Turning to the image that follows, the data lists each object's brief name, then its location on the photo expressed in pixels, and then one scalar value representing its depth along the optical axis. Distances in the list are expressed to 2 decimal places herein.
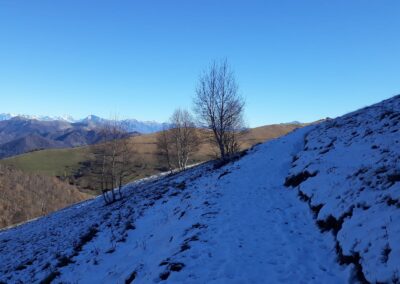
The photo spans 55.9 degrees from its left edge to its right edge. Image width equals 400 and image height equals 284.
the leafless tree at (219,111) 42.78
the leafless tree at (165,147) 66.12
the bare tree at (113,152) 41.69
